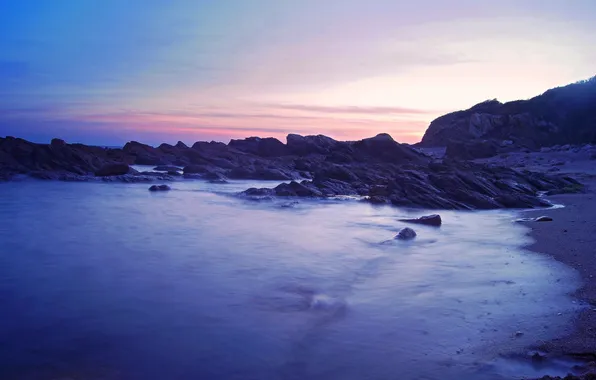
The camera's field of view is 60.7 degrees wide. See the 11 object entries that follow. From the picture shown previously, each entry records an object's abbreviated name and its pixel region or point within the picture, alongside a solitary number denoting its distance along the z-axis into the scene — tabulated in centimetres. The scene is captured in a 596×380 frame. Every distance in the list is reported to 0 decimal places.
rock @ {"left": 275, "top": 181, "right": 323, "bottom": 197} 2187
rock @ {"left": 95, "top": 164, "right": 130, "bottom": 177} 2952
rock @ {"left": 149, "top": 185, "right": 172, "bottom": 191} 2483
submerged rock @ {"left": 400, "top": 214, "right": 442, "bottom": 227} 1392
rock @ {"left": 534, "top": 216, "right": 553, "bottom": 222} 1427
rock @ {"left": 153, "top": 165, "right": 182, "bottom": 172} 3681
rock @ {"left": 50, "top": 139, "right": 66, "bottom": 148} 3079
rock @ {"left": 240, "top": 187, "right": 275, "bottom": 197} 2181
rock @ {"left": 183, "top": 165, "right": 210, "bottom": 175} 3353
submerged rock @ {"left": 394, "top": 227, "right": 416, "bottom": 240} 1167
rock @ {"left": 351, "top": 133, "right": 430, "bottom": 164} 3856
